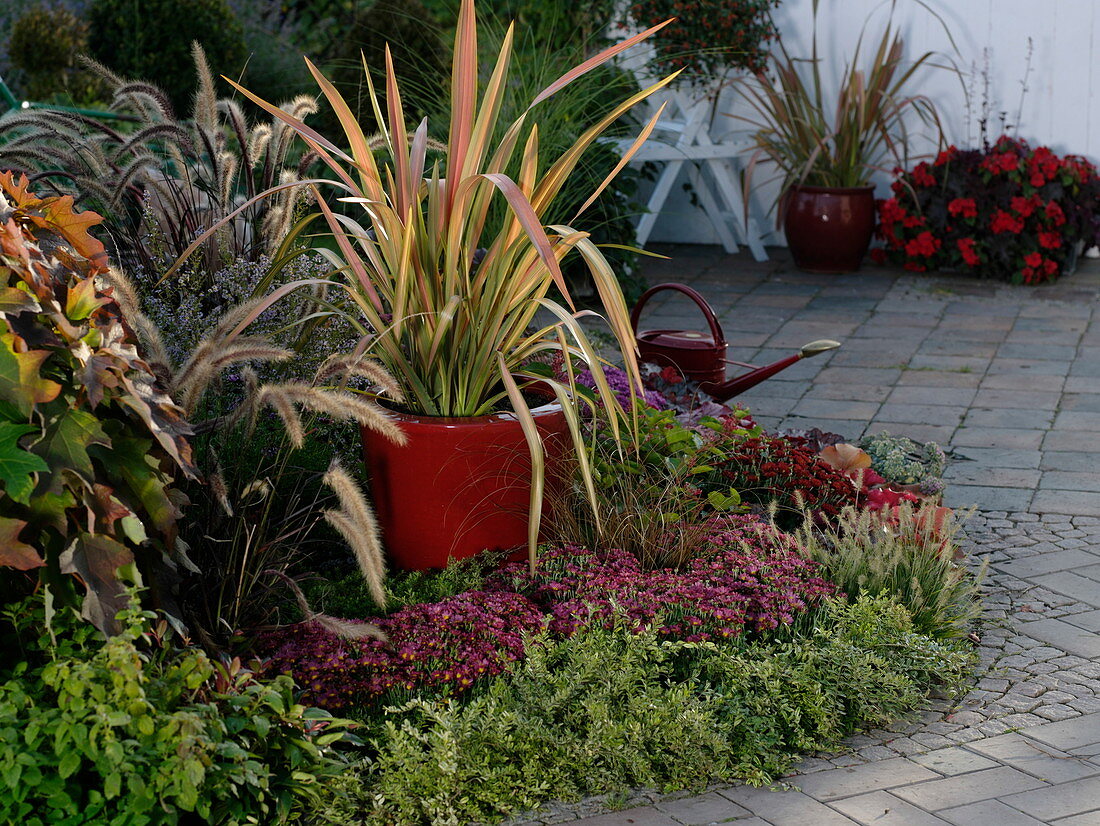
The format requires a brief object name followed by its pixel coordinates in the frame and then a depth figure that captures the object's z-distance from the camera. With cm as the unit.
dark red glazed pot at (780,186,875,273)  711
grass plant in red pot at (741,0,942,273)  708
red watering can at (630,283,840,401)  404
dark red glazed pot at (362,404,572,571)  293
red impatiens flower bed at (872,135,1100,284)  687
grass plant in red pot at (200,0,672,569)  284
